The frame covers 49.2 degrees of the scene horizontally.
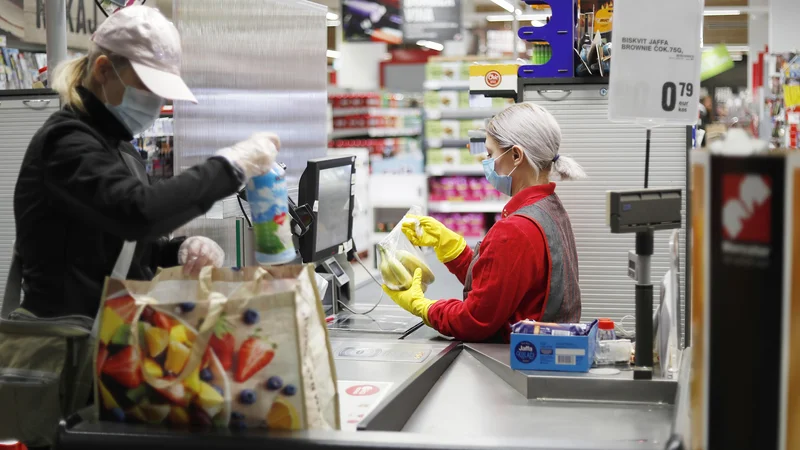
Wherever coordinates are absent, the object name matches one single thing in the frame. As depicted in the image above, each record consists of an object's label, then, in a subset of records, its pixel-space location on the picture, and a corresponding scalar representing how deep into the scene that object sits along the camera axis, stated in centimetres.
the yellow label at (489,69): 351
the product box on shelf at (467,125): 999
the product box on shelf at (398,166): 1034
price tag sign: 250
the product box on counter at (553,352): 229
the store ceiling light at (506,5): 1257
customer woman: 187
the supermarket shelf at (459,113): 1010
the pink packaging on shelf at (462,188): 1020
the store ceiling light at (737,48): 1904
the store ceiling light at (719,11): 1430
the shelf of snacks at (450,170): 1006
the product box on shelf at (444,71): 1014
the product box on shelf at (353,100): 1203
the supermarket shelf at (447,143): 1014
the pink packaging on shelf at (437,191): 1028
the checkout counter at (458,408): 171
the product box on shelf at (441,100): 1006
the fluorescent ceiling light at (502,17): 1529
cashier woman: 277
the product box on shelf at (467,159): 1001
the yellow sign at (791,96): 802
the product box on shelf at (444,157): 1011
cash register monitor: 318
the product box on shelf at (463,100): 1001
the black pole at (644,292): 208
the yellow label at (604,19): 329
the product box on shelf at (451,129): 1008
